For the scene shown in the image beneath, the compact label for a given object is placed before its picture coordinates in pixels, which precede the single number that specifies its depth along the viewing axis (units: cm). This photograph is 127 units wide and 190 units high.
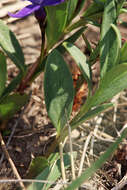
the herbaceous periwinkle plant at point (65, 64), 36
